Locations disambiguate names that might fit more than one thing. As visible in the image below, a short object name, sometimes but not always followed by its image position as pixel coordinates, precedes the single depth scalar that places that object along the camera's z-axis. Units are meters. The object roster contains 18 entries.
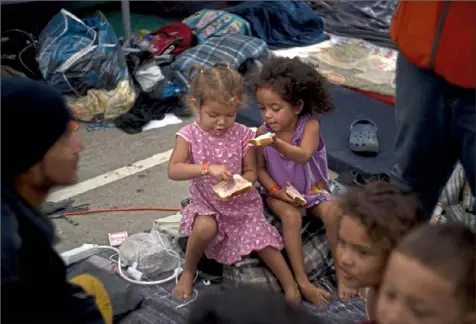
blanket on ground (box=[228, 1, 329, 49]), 6.56
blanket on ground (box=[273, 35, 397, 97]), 5.45
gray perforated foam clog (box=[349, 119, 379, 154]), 4.08
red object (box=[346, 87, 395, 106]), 5.02
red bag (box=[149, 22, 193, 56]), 5.79
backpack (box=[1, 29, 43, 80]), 5.19
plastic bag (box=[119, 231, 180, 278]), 3.06
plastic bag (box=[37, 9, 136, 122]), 4.89
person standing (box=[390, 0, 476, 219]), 2.21
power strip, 3.06
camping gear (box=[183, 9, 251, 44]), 6.21
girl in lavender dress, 2.96
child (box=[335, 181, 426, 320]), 2.03
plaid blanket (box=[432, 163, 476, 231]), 3.12
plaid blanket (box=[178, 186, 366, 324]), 2.83
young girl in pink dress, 2.88
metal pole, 5.92
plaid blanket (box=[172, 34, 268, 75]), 5.45
